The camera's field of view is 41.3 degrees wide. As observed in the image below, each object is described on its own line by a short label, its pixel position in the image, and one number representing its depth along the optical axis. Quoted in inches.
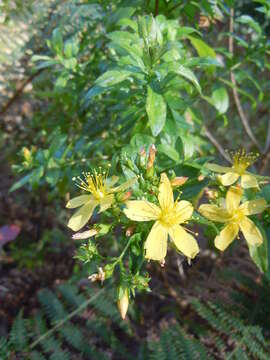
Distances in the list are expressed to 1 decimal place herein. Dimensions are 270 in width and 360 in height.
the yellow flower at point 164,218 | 5.9
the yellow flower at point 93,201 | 6.3
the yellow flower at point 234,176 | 6.8
